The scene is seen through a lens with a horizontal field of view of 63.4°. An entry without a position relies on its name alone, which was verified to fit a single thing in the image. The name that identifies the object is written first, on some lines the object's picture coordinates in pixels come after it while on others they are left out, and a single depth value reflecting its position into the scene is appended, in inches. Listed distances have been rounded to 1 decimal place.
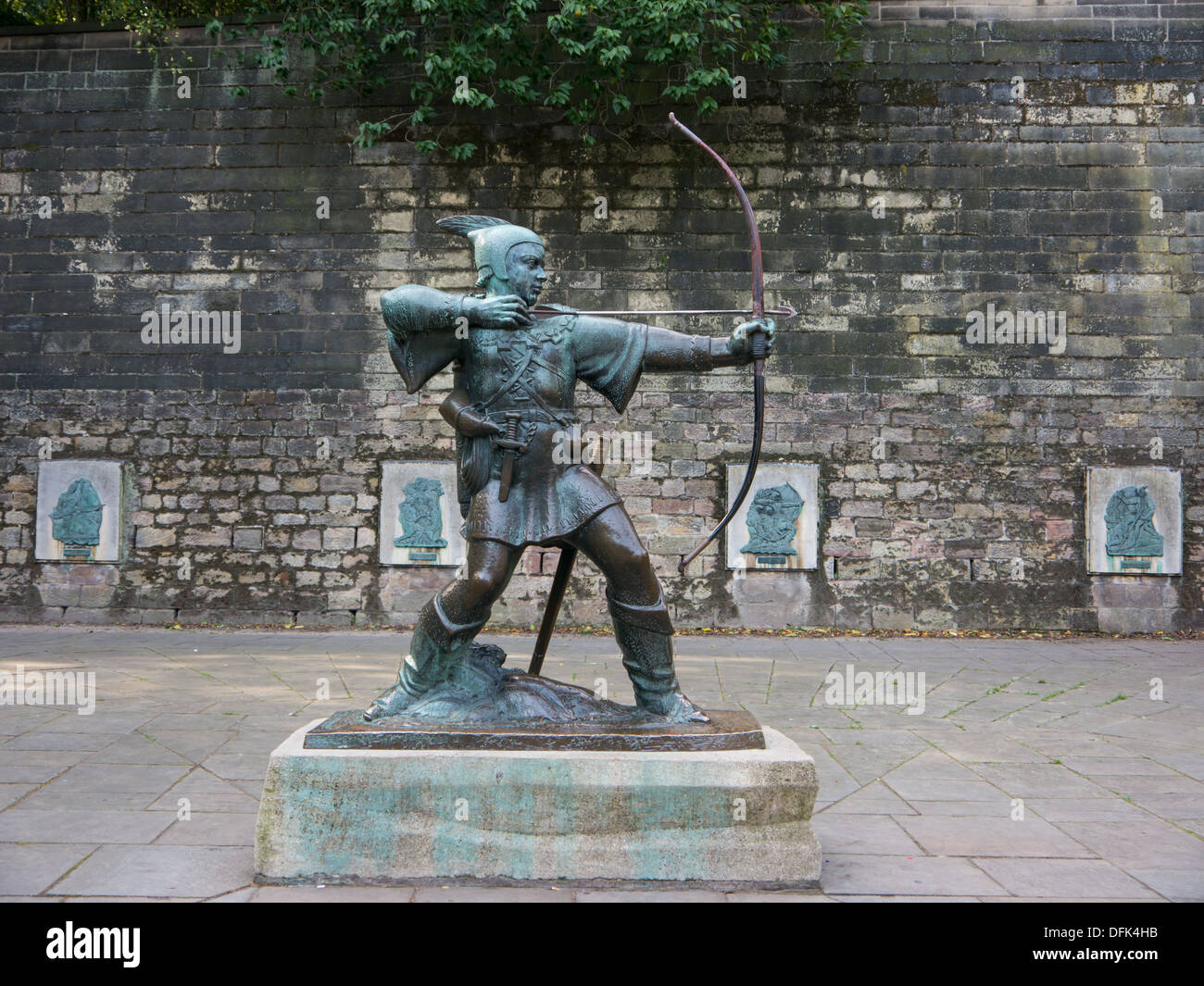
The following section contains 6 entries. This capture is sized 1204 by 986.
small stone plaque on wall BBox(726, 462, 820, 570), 327.6
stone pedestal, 113.3
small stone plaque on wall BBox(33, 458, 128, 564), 334.3
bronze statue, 123.4
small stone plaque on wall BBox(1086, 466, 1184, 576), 325.4
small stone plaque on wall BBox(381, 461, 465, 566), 330.0
